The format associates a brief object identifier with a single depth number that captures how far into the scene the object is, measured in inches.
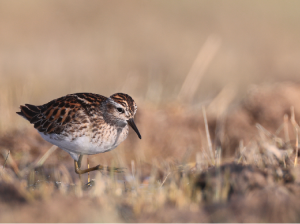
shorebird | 483.2
